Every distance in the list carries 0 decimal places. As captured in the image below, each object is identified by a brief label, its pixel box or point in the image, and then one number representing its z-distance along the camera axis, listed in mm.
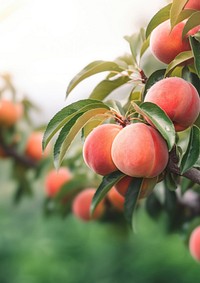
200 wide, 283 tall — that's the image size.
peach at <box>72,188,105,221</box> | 1587
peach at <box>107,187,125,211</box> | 1444
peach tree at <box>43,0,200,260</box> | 822
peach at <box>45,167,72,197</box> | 1819
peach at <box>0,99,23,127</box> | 1821
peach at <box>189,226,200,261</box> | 1311
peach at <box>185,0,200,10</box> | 893
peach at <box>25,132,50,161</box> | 1855
